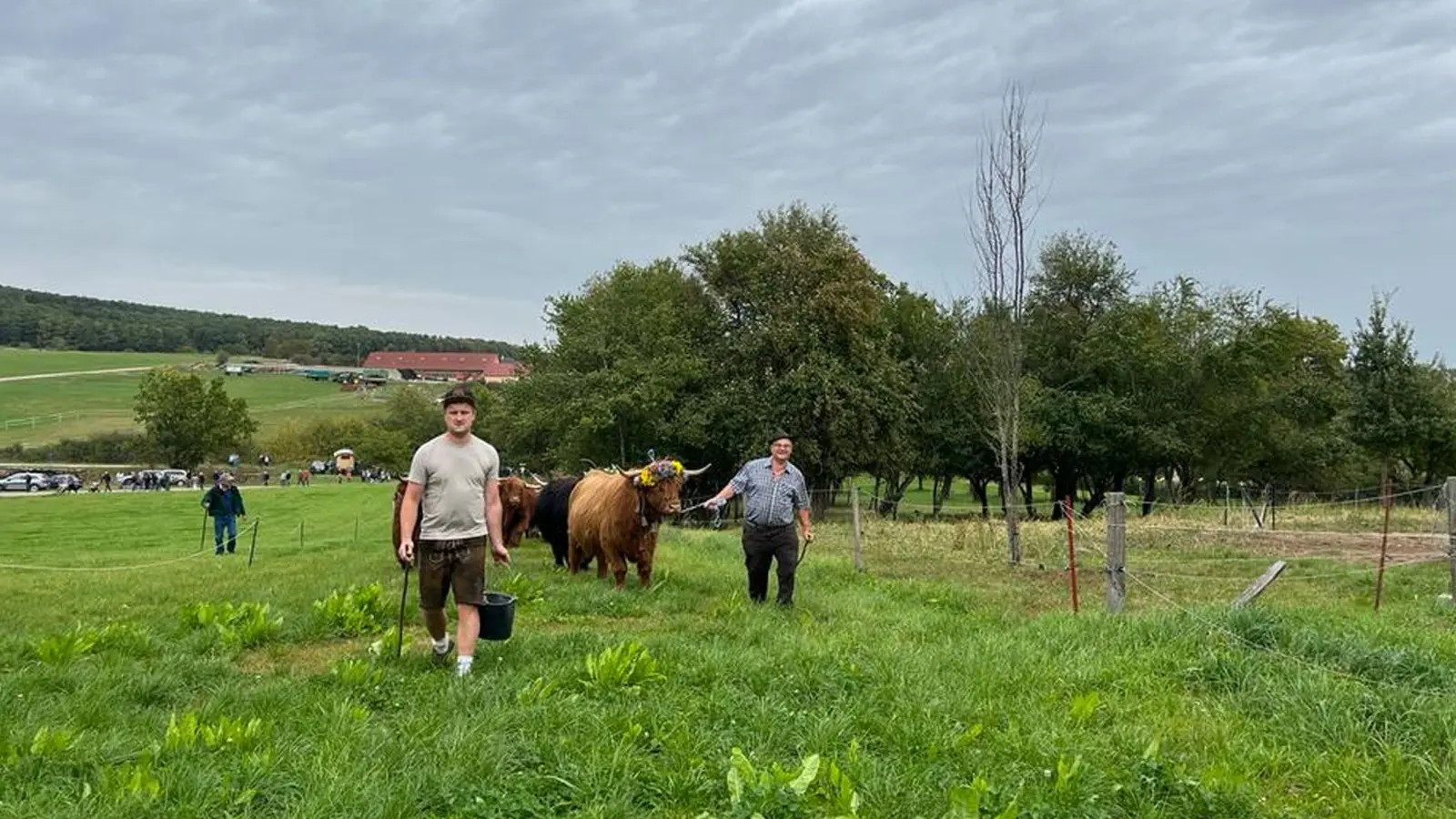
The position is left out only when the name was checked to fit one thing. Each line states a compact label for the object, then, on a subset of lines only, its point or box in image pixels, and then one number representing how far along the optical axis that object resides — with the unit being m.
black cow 12.70
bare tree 15.03
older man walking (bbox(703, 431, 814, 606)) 8.65
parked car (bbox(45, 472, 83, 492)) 58.50
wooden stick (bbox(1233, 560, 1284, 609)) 7.91
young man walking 5.97
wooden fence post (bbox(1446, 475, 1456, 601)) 9.55
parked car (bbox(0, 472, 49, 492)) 58.41
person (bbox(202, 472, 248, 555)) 16.09
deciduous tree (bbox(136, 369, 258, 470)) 67.00
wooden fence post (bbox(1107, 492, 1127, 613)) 8.47
